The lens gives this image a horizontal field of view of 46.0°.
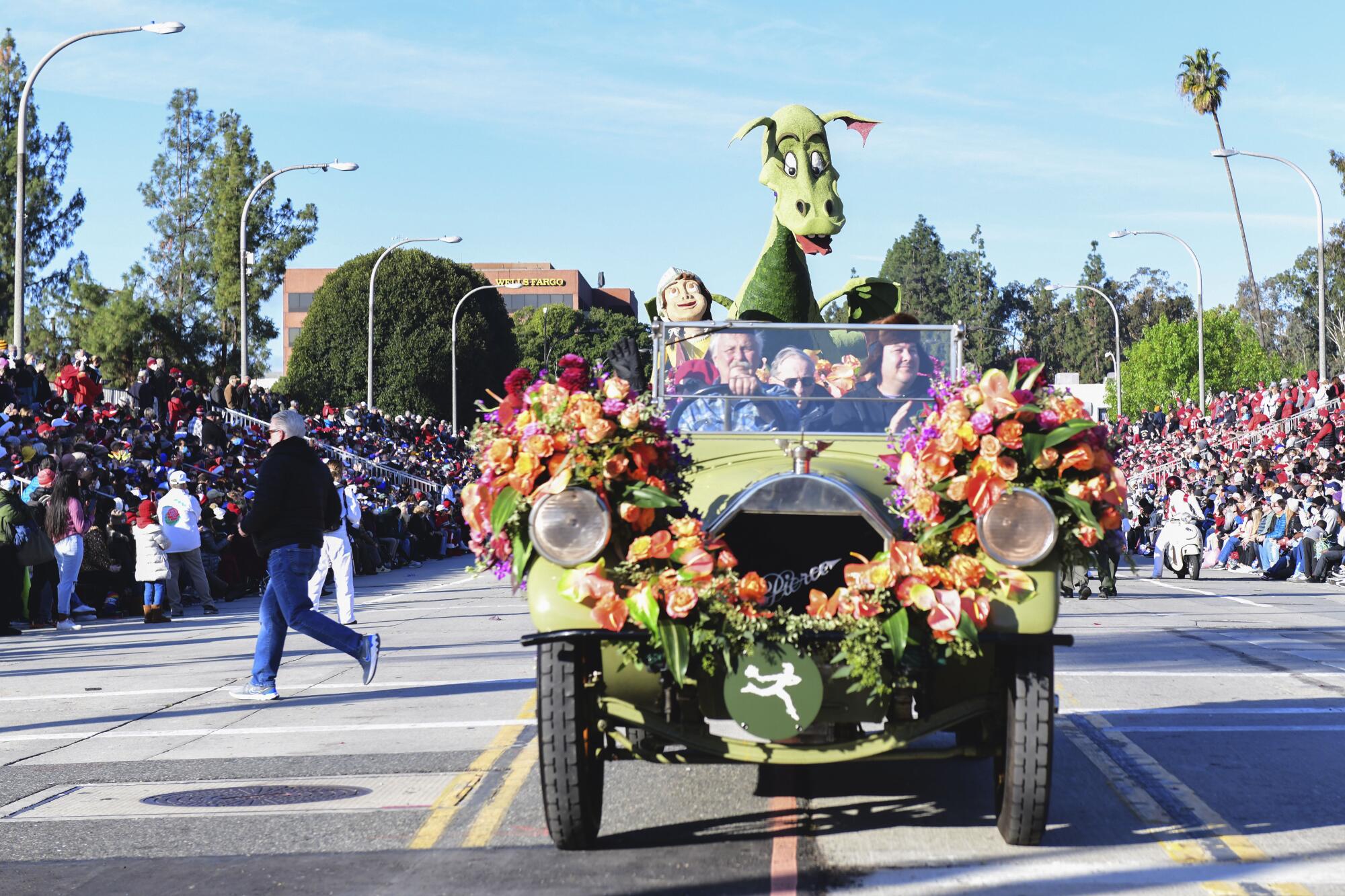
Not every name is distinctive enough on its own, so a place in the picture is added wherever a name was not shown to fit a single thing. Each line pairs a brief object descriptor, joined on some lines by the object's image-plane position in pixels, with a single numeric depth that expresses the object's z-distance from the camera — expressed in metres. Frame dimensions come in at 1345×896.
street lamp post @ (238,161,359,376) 32.75
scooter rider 25.31
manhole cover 7.00
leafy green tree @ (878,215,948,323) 124.69
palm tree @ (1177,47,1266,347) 68.69
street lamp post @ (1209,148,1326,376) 36.10
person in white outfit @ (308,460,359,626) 14.47
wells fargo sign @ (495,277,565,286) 121.63
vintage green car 5.50
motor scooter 26.25
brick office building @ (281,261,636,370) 122.25
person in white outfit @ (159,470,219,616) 18.00
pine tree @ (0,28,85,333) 58.50
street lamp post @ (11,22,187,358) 22.23
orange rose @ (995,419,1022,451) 5.62
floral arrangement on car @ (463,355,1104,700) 5.43
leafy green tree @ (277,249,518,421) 73.12
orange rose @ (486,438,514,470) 5.77
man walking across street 10.02
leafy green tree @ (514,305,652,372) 104.56
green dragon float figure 14.23
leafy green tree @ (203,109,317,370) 68.88
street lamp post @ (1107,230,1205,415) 49.03
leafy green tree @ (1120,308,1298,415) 86.69
